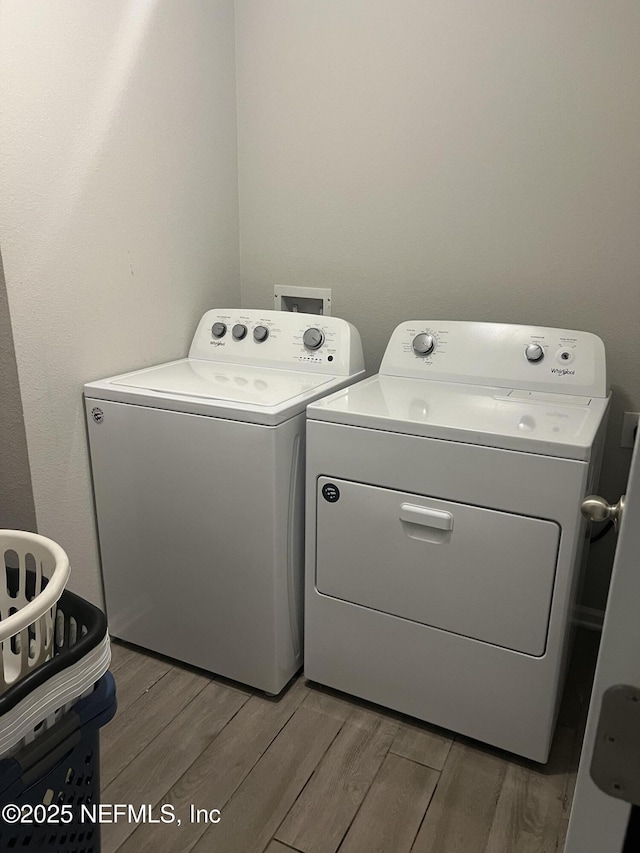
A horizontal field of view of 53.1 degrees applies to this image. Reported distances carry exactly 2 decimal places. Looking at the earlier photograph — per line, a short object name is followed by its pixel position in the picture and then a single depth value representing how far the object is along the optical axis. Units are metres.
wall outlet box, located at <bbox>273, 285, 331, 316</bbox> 2.18
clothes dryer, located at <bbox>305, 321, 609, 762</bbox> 1.35
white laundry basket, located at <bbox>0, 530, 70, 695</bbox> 0.90
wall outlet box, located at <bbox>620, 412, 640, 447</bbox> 1.80
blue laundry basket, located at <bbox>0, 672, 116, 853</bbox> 0.90
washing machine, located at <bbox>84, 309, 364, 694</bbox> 1.57
